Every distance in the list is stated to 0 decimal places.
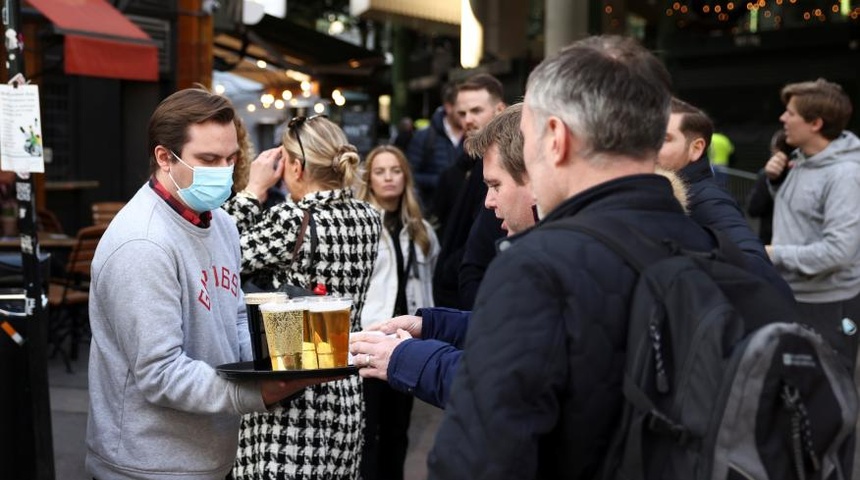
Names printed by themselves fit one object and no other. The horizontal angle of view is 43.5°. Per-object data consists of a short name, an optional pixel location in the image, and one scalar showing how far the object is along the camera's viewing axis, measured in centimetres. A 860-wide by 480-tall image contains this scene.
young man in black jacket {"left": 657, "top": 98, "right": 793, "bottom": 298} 367
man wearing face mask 284
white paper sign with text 477
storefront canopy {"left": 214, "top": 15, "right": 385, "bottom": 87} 1778
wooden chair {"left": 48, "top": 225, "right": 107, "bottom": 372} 878
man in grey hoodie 559
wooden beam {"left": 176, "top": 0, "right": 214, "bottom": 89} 1380
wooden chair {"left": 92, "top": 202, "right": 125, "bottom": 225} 1128
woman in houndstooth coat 378
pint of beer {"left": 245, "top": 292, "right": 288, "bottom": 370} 289
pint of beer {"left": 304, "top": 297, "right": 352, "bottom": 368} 274
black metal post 440
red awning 920
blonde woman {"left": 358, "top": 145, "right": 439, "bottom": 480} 556
